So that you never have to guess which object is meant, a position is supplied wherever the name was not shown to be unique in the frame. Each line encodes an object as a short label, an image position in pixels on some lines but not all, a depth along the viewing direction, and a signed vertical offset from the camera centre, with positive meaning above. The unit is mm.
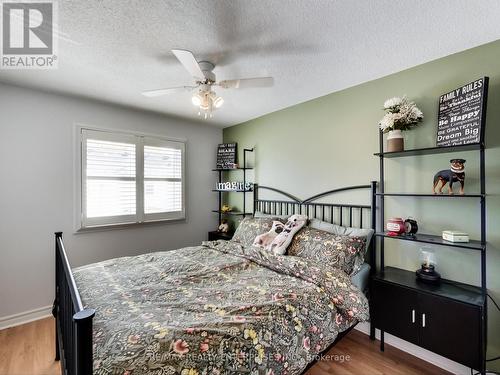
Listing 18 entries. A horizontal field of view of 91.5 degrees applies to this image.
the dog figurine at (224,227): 3915 -643
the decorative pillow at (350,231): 2250 -437
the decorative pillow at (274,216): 3003 -369
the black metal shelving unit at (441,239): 1670 -402
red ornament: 2094 -328
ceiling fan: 1901 +842
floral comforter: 1106 -724
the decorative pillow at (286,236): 2477 -507
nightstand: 3795 -768
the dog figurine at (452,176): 1821 +94
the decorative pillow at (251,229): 2904 -507
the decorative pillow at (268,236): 2650 -542
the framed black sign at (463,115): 1677 +548
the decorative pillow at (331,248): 2150 -566
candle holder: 1970 -685
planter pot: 2146 +413
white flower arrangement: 2090 +626
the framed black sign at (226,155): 4066 +546
